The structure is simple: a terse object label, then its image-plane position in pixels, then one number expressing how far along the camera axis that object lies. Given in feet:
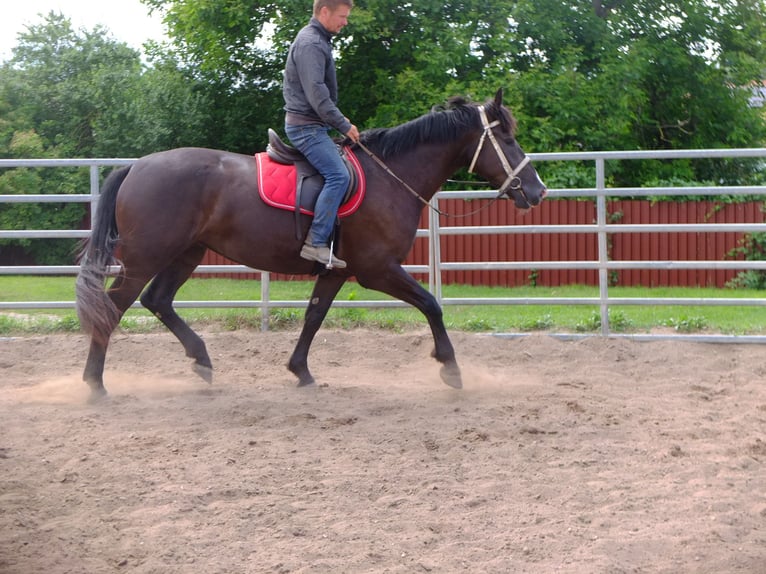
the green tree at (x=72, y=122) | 67.92
